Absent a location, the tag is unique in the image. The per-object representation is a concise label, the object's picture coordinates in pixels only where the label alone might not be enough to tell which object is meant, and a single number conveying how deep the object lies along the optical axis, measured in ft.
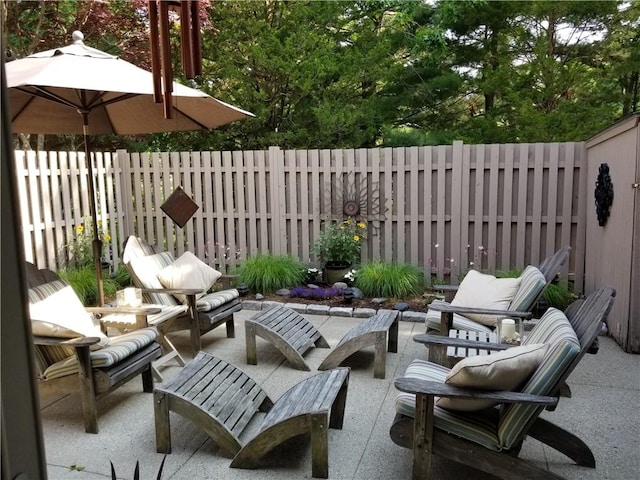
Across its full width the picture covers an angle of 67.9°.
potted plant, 20.13
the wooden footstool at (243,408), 7.94
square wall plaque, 17.96
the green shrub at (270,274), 19.95
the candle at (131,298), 12.46
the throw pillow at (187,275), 14.99
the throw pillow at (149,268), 14.38
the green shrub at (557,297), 16.88
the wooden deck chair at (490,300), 11.69
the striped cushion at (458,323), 12.24
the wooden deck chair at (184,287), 13.85
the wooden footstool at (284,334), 12.60
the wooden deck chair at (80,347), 9.44
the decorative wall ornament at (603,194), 14.43
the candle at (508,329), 10.25
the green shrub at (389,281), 18.76
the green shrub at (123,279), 21.03
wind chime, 7.11
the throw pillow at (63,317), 9.53
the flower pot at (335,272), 20.21
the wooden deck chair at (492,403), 6.92
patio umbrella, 10.04
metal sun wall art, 20.72
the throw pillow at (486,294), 12.67
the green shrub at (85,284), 18.07
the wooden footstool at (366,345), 11.98
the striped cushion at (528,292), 11.67
